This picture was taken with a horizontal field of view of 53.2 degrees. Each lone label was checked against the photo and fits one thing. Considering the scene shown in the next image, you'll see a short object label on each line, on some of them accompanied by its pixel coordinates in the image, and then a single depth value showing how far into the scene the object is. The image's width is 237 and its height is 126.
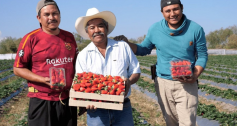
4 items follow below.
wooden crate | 2.50
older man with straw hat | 2.77
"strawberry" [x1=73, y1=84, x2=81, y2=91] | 2.53
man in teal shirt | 3.18
